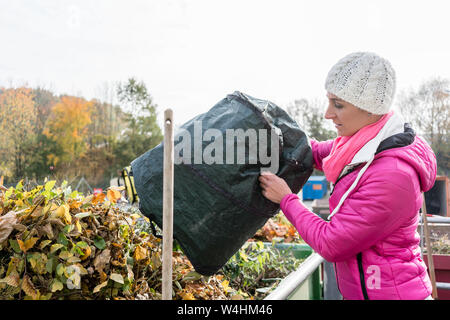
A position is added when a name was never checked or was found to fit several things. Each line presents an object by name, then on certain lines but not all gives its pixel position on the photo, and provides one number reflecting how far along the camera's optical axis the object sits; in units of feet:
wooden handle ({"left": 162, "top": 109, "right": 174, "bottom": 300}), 4.71
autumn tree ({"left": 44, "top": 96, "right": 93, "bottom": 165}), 102.83
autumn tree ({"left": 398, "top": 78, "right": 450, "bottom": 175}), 68.39
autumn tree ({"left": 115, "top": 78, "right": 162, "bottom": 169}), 113.91
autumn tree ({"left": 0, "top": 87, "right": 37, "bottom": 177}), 80.33
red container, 15.07
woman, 5.06
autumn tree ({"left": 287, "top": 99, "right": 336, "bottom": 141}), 61.96
